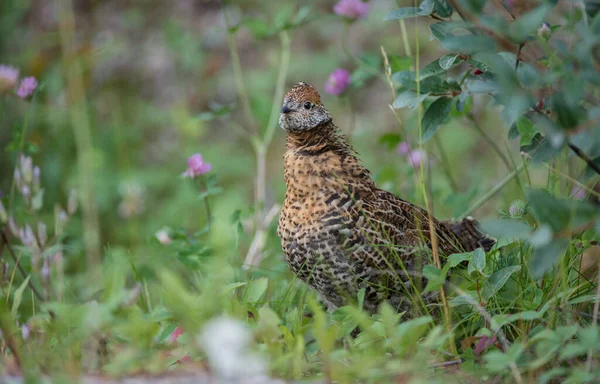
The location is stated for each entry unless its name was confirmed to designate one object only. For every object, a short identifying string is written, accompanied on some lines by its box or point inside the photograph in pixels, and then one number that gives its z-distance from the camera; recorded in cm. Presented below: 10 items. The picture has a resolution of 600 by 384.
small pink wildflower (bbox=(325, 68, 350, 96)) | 724
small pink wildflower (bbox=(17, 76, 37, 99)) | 618
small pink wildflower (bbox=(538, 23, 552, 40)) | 461
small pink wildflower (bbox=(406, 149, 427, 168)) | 754
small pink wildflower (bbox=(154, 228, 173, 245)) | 704
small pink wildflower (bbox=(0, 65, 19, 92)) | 631
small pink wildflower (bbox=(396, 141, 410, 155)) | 789
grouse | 548
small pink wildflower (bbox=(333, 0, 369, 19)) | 702
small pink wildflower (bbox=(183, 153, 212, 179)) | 640
